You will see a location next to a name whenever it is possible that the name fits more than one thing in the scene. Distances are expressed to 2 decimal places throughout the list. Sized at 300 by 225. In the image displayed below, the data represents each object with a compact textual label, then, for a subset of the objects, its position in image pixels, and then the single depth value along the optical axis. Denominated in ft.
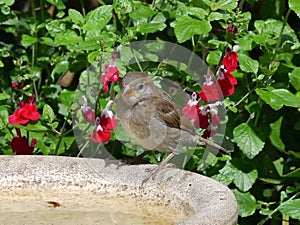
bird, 18.11
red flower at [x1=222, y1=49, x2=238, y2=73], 20.43
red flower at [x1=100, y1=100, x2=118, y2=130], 19.83
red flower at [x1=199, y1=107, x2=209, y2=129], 20.34
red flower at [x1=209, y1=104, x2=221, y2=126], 20.51
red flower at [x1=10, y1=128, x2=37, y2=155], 20.97
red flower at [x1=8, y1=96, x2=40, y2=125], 21.03
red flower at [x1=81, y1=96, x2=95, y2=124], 20.86
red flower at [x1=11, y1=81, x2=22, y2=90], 22.29
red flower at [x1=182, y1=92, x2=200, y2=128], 20.07
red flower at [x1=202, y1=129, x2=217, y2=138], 20.94
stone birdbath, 14.62
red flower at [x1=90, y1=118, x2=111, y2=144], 19.97
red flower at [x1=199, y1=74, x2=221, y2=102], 20.35
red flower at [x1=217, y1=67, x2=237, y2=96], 20.58
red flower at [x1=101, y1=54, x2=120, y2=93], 19.86
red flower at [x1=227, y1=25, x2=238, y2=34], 21.18
